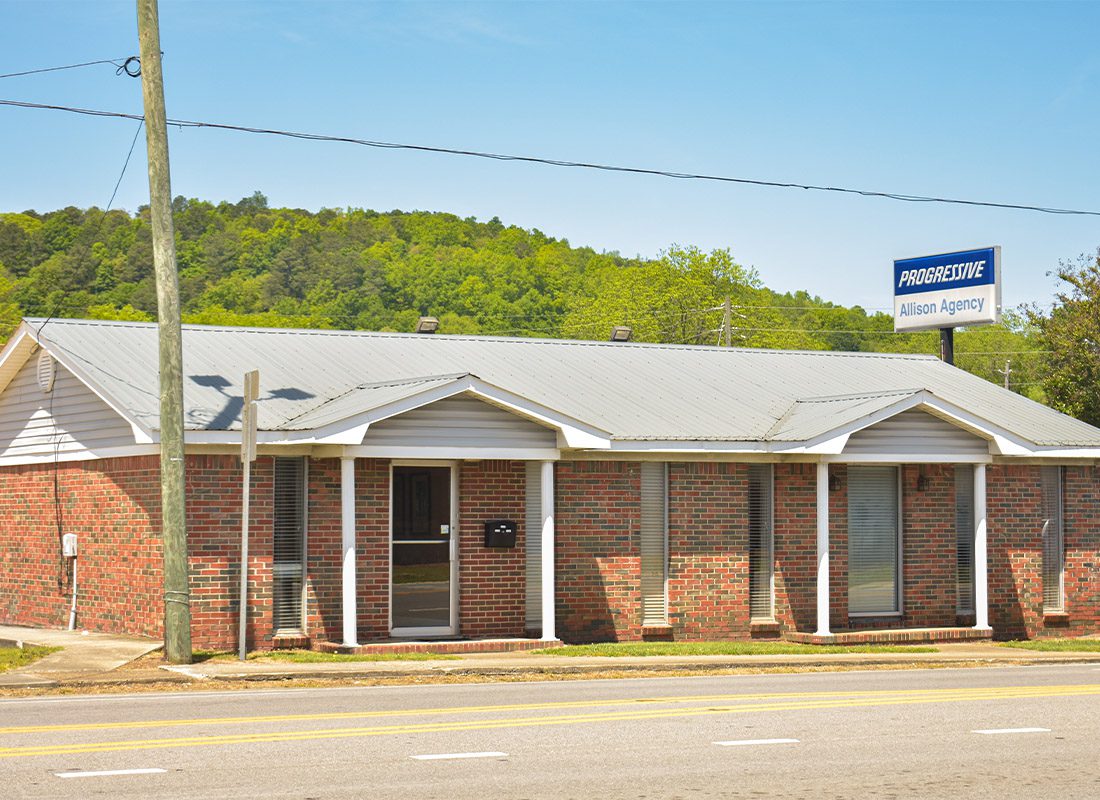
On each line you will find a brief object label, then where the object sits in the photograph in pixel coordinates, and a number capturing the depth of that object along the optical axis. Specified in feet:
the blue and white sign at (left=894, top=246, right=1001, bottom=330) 104.94
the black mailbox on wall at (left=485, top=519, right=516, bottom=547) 72.90
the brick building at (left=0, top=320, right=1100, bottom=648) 68.49
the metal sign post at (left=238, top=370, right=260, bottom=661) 60.80
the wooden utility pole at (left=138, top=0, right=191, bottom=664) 59.26
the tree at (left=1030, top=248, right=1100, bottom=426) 124.88
